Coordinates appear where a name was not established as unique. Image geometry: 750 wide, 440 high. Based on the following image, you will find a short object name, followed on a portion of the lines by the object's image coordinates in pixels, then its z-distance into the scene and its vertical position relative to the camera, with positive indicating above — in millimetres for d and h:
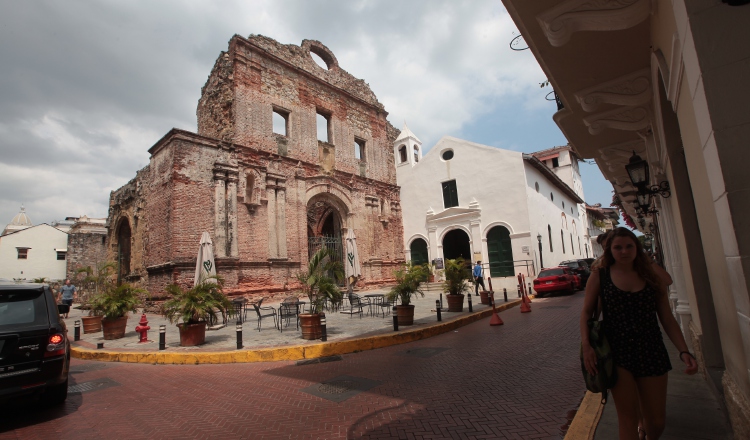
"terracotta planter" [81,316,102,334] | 10758 -792
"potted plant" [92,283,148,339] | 9523 -313
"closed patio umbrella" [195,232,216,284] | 12844 +940
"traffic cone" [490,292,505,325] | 9883 -1415
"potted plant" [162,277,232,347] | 8172 -448
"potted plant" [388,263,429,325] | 9734 -476
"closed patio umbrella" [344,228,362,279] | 17297 +684
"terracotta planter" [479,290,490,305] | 13969 -1141
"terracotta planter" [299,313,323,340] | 8336 -987
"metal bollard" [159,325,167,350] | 7852 -1025
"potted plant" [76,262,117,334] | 10276 -268
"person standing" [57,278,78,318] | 13961 +131
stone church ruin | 15594 +4854
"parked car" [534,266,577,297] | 16781 -904
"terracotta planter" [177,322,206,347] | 8195 -973
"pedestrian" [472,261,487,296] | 17234 -380
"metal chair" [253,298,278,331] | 10116 -991
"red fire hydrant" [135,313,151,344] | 8836 -840
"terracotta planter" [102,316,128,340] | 9547 -825
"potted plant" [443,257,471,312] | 12078 -519
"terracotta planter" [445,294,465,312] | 12023 -1067
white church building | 22938 +3752
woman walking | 2525 -544
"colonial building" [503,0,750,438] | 2199 +1156
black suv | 4176 -503
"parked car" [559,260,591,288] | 19864 -471
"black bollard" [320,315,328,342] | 8039 -1098
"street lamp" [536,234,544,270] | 23309 +715
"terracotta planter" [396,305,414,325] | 9719 -1066
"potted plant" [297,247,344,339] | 8359 -229
